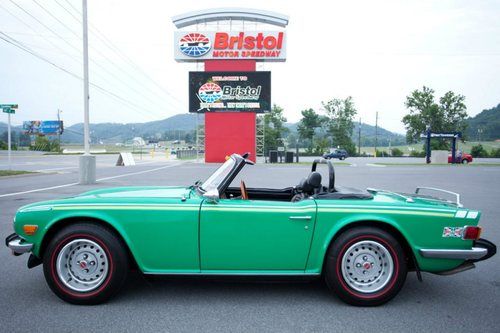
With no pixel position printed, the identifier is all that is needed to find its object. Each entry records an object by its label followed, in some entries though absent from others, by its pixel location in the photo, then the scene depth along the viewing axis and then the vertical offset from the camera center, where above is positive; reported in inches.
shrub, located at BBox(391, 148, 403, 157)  2596.0 -28.5
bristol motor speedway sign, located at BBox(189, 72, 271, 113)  1274.6 +186.8
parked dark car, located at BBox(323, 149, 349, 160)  1956.2 -31.9
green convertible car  133.1 -34.2
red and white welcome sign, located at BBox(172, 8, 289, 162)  1274.6 +324.0
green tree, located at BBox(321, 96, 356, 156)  2704.2 +182.7
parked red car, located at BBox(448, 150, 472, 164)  1467.8 -31.8
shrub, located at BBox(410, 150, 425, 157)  2410.9 -25.8
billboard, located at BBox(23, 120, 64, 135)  3378.4 +145.7
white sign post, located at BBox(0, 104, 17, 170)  753.0 +69.6
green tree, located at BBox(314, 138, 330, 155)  2494.7 +14.9
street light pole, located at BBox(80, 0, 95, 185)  564.4 +27.8
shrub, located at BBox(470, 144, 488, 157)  2304.3 -10.4
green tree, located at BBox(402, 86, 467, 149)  2546.8 +251.0
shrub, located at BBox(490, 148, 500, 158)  2274.1 -15.5
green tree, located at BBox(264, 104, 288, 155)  2475.4 +131.5
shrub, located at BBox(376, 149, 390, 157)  2709.2 -39.4
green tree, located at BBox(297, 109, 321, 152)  2714.1 +178.3
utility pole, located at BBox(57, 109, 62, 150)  2901.8 +196.9
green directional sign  753.0 +71.2
